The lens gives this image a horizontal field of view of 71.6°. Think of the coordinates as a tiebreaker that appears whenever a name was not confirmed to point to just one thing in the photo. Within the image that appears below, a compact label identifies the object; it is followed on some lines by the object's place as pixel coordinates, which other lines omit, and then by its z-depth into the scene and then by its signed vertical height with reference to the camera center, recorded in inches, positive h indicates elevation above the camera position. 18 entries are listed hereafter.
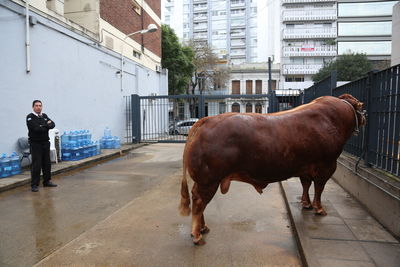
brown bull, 112.4 -14.5
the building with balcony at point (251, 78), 1439.5 +183.2
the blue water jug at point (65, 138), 325.4 -28.8
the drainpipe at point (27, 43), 276.1 +70.8
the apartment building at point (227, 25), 2162.9 +704.7
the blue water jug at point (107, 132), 435.3 -29.2
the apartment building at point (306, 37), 1429.6 +402.8
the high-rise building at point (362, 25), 1475.1 +470.1
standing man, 209.2 -19.3
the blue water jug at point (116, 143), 434.0 -46.3
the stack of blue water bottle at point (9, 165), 234.7 -44.4
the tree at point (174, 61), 966.4 +184.5
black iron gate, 423.5 +4.6
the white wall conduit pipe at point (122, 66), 491.0 +83.3
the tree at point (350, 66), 1186.0 +202.6
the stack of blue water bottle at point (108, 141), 428.1 -42.7
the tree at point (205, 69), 1257.4 +204.3
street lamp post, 452.2 +136.8
